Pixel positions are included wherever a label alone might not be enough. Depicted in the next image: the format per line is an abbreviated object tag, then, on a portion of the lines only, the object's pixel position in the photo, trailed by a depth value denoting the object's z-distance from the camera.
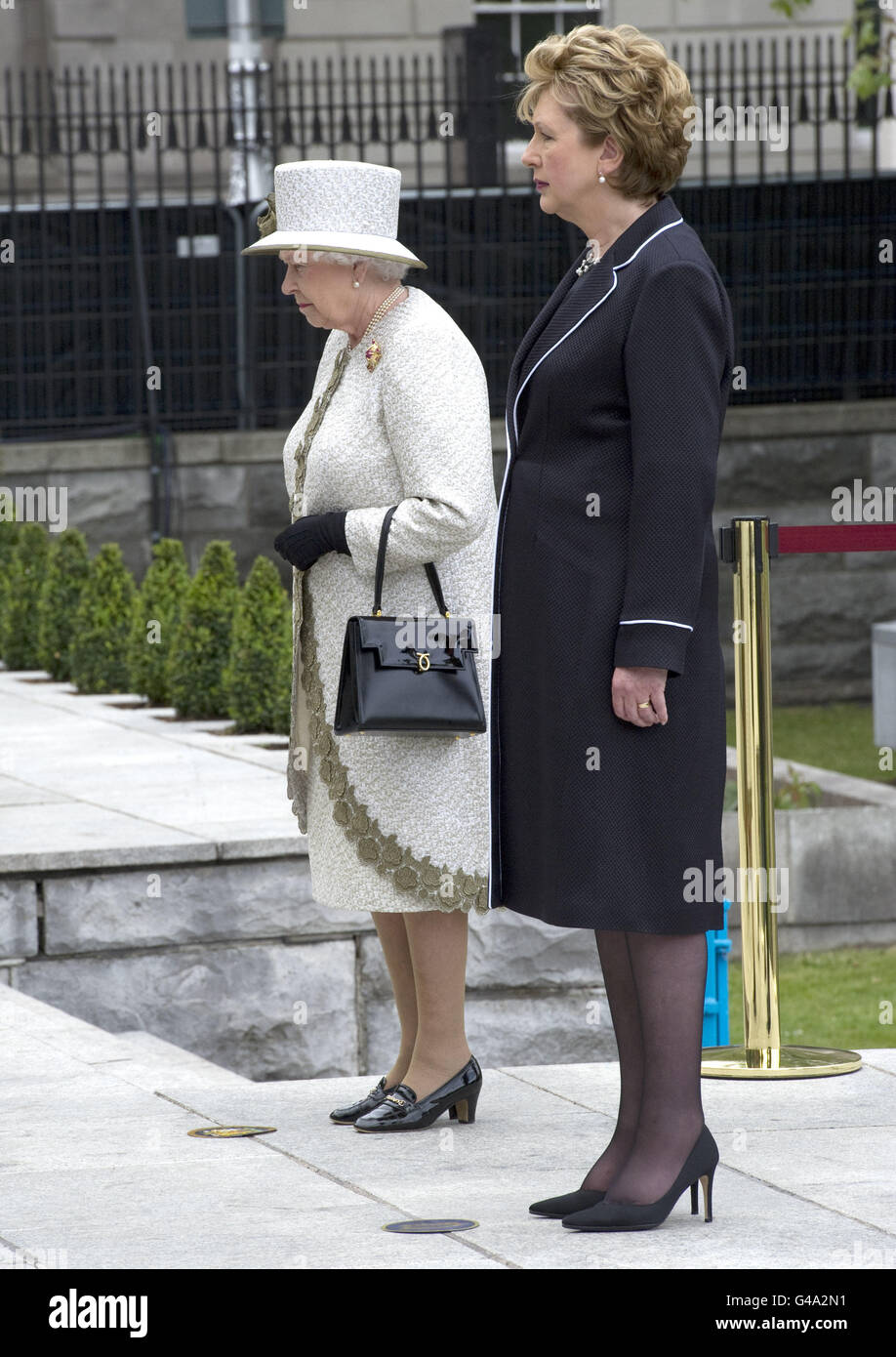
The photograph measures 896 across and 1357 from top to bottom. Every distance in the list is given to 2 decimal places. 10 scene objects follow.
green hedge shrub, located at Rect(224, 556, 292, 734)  18.12
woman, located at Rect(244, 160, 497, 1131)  8.45
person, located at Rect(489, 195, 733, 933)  6.92
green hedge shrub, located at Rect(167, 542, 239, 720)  19.34
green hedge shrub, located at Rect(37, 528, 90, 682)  22.83
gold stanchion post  9.91
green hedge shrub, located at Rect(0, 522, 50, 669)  23.77
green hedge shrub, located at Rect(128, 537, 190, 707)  20.45
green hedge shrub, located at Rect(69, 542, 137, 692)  21.34
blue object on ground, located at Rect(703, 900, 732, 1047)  10.96
